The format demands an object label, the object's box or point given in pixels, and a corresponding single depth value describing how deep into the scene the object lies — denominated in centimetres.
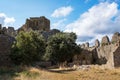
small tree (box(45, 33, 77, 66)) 1467
